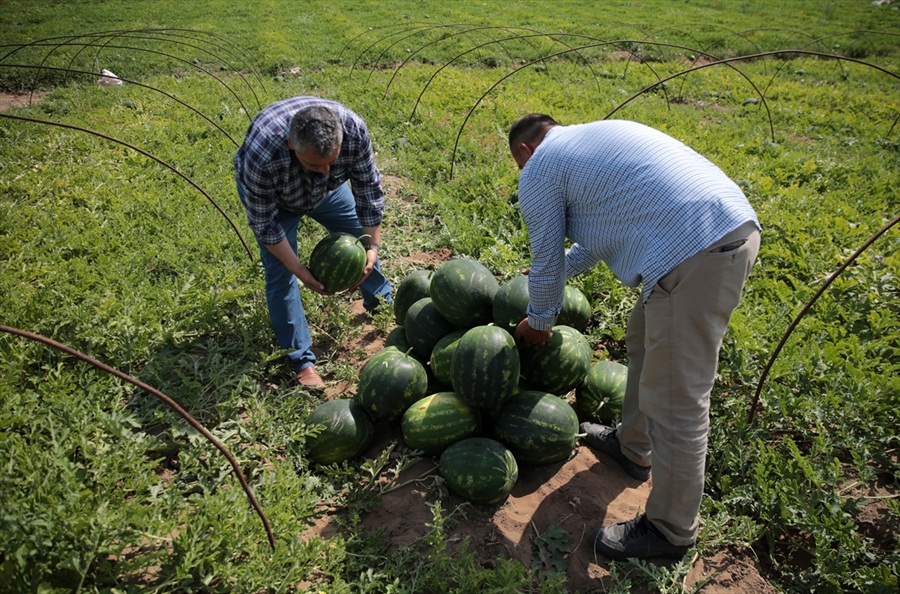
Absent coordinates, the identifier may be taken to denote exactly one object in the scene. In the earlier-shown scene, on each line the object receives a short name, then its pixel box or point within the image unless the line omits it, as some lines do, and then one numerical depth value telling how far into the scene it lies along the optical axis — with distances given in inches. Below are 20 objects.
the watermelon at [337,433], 124.5
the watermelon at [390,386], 128.0
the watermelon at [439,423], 121.6
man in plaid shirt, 122.6
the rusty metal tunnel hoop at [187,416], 79.0
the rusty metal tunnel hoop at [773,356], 114.8
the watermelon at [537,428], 119.0
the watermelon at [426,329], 141.3
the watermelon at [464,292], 133.7
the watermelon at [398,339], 146.6
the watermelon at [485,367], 116.3
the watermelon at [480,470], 112.7
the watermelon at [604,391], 133.3
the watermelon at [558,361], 126.6
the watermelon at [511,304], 127.7
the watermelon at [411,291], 155.5
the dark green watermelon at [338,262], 143.9
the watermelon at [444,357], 129.9
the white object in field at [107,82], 520.3
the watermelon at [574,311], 144.3
